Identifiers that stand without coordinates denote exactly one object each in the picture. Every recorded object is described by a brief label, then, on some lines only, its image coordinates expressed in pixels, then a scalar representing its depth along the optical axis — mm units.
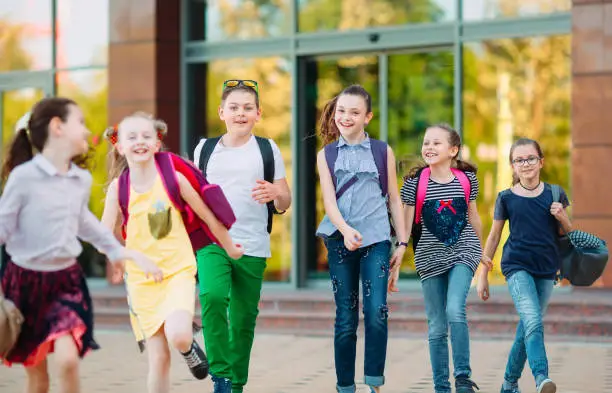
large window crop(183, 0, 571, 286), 20856
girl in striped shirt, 11311
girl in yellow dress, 9196
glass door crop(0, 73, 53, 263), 25437
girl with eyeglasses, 11292
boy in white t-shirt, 10869
